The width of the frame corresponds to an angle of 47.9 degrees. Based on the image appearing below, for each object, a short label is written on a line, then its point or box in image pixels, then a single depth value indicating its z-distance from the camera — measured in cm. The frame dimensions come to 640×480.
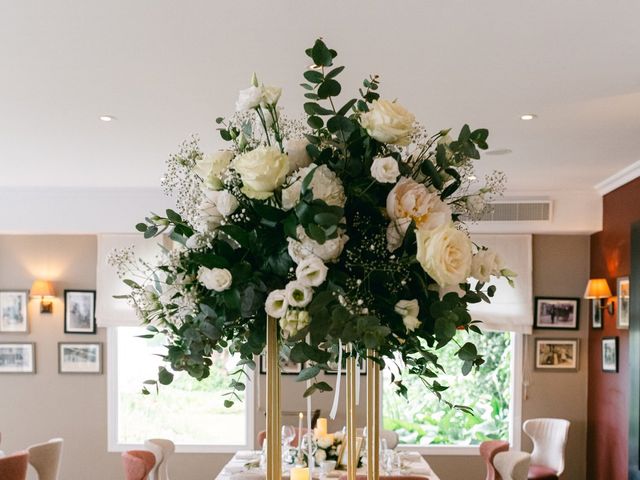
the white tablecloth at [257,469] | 485
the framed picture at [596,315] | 655
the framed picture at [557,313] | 694
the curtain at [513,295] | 689
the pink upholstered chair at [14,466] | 508
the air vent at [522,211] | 669
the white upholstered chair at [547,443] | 625
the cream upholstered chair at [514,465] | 511
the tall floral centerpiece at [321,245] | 117
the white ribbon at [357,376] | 143
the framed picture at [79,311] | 717
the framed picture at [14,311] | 718
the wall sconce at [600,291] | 622
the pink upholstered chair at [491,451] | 547
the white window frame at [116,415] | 708
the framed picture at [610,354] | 611
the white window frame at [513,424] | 695
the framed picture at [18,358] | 715
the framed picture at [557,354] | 692
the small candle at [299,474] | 286
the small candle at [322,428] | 523
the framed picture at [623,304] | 587
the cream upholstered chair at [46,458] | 557
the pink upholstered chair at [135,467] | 524
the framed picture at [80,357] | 714
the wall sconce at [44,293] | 702
